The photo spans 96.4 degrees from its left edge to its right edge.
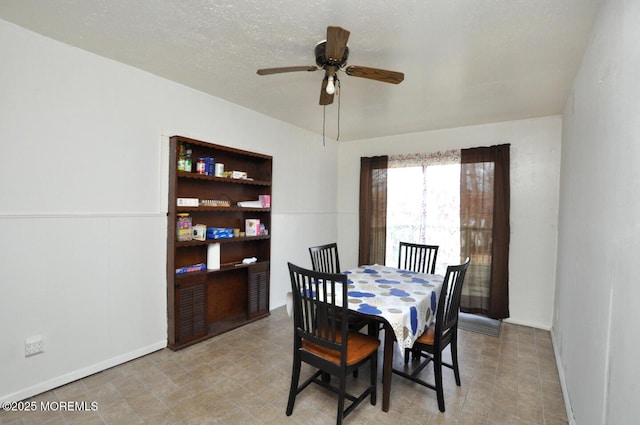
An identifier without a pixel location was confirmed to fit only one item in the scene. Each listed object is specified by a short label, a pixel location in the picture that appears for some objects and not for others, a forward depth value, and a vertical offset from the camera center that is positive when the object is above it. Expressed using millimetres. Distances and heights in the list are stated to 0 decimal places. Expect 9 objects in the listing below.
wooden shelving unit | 2684 -547
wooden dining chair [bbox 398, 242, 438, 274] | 3117 -535
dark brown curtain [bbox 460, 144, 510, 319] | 3523 -202
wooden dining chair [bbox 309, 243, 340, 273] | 2886 -525
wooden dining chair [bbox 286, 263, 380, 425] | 1726 -872
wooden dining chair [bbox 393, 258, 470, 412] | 1947 -875
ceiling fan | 1825 +924
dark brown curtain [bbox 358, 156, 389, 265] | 4457 -6
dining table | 1787 -641
